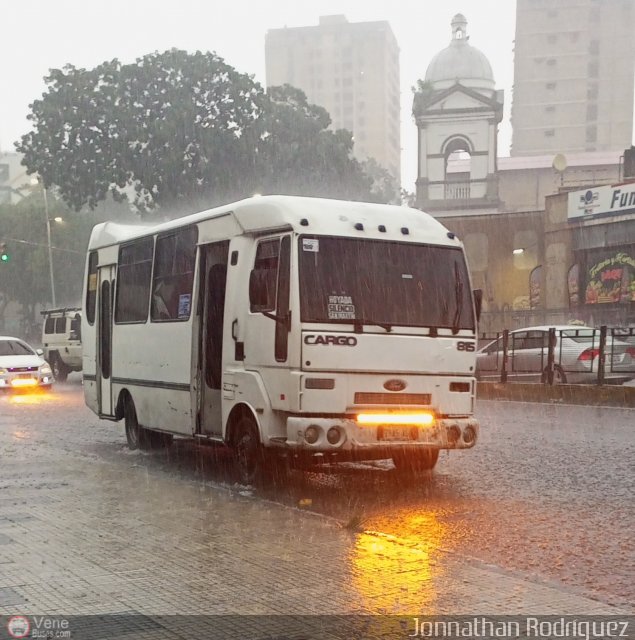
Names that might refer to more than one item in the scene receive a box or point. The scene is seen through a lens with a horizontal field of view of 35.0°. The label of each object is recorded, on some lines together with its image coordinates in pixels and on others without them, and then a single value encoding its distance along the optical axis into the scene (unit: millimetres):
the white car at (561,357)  21234
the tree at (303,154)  50531
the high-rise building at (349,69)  170625
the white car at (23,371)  25672
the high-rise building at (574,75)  103375
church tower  53719
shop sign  37925
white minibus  9445
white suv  32406
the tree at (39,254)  74312
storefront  38094
